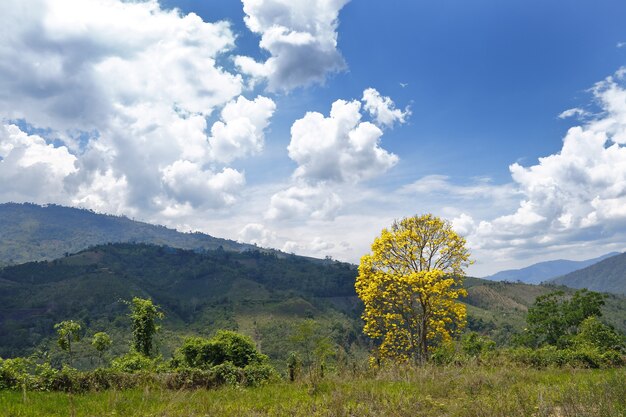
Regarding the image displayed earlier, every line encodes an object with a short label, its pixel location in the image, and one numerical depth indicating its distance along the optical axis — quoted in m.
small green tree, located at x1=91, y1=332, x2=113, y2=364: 27.03
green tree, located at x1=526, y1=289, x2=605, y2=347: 62.22
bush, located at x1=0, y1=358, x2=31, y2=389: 12.58
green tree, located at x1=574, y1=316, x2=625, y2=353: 41.10
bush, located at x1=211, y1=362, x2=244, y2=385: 14.62
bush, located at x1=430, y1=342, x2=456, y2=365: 22.37
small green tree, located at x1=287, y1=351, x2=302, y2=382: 15.46
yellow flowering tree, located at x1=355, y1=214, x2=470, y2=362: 24.02
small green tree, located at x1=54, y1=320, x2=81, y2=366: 18.59
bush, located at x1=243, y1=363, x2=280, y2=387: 15.26
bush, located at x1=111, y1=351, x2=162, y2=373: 26.50
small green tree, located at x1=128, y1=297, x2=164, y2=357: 34.66
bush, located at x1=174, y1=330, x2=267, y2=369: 39.12
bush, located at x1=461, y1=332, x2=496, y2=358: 50.46
